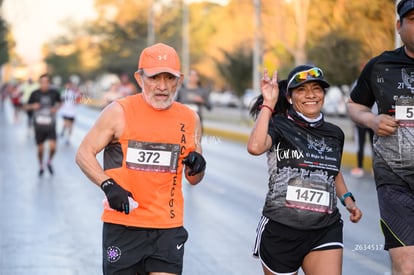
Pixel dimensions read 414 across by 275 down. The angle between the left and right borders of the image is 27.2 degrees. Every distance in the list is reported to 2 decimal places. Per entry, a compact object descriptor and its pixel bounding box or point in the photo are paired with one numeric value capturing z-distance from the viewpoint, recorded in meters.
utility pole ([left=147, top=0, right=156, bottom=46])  68.38
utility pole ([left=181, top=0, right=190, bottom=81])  46.89
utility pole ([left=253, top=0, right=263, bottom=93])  31.14
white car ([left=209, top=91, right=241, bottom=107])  70.88
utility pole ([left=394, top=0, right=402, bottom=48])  14.40
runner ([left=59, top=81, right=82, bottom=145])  23.98
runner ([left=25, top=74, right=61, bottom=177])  15.91
